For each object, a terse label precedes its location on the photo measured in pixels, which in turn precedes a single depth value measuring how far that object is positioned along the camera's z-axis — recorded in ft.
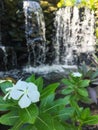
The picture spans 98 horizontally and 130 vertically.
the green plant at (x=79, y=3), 12.02
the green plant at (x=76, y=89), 3.13
